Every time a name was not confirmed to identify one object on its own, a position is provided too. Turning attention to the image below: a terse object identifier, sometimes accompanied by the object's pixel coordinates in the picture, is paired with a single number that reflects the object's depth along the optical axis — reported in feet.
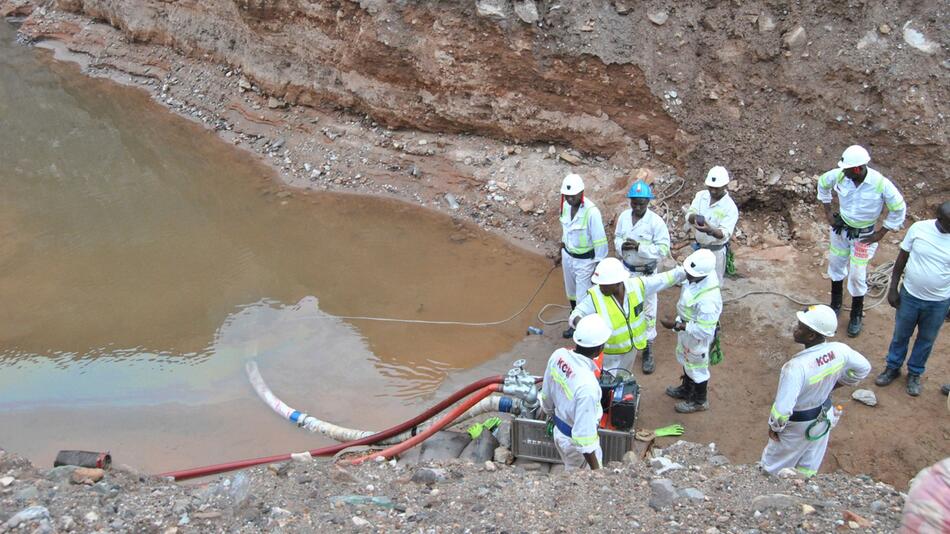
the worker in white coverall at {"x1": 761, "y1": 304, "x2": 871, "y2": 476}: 15.03
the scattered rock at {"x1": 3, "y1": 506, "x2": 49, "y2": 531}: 13.37
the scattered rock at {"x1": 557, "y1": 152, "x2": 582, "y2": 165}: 31.09
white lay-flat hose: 19.42
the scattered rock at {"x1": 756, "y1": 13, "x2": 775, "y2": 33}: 27.66
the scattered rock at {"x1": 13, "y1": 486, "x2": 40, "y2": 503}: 14.37
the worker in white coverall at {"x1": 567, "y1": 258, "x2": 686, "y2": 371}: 18.43
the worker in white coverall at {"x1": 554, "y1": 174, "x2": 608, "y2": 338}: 22.41
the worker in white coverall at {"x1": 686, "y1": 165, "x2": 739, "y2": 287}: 22.11
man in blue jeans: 18.16
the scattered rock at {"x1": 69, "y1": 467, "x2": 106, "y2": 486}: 15.64
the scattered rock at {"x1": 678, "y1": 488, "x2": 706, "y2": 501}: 14.34
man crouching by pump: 15.25
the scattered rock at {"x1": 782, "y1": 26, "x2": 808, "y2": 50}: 27.27
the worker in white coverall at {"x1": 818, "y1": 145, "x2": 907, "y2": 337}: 20.68
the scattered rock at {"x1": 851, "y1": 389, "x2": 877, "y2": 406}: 19.85
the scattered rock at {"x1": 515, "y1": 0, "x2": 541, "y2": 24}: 29.91
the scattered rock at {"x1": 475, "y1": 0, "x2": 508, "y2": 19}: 30.30
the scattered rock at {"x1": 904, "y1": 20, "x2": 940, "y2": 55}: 25.93
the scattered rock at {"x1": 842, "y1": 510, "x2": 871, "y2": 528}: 12.84
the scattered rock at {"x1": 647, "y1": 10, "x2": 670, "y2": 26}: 28.91
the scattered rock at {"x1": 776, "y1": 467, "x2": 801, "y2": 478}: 15.75
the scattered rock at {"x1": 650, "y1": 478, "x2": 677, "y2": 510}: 14.15
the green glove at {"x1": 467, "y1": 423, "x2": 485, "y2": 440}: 19.76
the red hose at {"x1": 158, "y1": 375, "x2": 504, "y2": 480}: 19.30
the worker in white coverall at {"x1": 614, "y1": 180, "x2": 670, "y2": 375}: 21.71
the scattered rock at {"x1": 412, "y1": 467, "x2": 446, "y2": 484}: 16.11
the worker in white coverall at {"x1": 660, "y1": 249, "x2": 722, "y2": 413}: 18.42
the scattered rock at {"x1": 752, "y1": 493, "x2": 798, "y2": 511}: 13.71
